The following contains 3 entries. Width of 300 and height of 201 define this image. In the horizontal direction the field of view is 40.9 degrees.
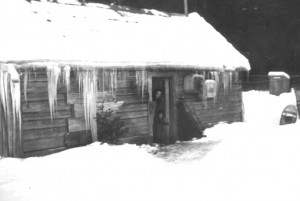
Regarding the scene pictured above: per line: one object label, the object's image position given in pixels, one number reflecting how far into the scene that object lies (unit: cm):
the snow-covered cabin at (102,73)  863
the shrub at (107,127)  988
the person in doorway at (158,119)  1220
